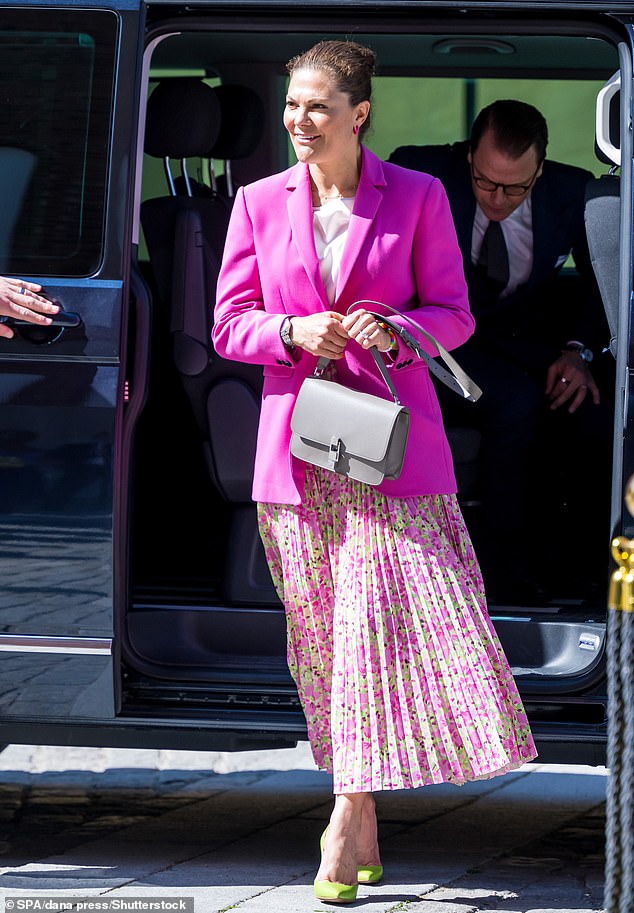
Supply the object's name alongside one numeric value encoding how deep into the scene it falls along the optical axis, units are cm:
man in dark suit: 888
